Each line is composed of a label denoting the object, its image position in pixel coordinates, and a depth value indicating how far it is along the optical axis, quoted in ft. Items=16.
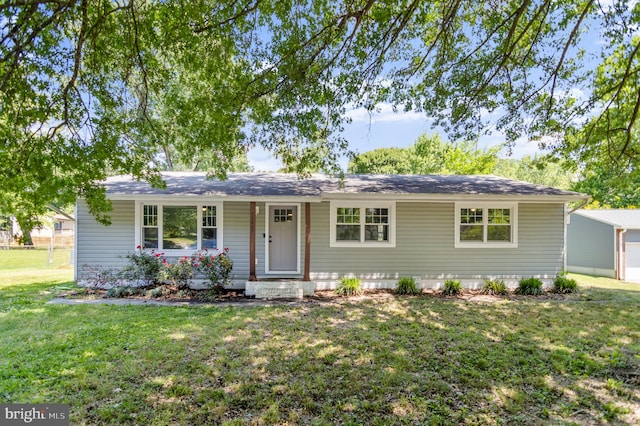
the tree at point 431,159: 74.49
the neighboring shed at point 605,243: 45.19
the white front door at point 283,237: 30.12
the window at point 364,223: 29.81
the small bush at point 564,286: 29.12
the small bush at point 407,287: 28.22
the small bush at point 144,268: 26.37
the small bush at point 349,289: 27.58
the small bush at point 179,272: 26.37
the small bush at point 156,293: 25.89
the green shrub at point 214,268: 26.35
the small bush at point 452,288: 28.48
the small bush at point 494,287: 28.78
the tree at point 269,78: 11.51
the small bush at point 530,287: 28.43
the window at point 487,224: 30.35
